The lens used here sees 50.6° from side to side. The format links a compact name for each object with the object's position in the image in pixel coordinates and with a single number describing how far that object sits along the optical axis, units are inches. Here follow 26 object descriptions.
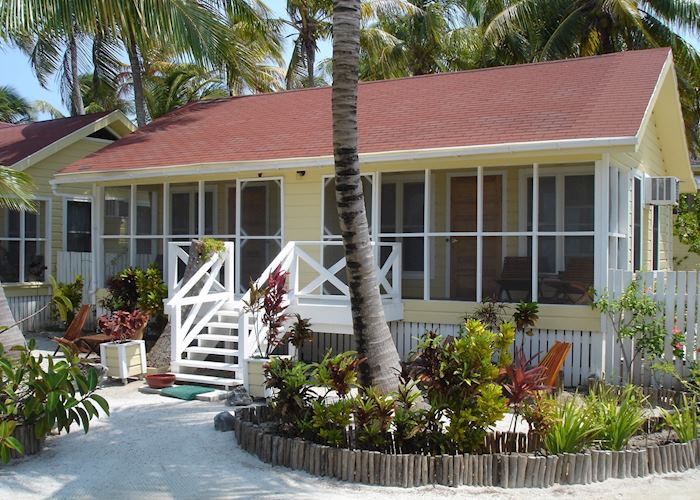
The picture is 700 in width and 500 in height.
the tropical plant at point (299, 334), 366.9
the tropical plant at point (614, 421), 256.1
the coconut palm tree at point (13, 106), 1814.0
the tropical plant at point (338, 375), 266.2
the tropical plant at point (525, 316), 406.9
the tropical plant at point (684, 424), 267.4
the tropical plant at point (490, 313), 419.5
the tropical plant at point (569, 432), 247.3
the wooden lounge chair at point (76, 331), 448.1
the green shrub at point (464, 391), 242.5
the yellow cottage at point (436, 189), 420.8
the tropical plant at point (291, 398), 269.9
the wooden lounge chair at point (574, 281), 432.1
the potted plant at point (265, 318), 369.1
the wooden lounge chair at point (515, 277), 451.5
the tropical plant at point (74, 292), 609.3
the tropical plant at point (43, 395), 261.6
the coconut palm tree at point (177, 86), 1208.8
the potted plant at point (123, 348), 414.6
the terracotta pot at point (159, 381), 398.6
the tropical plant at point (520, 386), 253.4
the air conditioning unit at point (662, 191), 514.3
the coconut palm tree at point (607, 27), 907.4
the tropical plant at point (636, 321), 370.3
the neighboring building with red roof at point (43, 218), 650.2
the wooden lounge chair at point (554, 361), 358.3
